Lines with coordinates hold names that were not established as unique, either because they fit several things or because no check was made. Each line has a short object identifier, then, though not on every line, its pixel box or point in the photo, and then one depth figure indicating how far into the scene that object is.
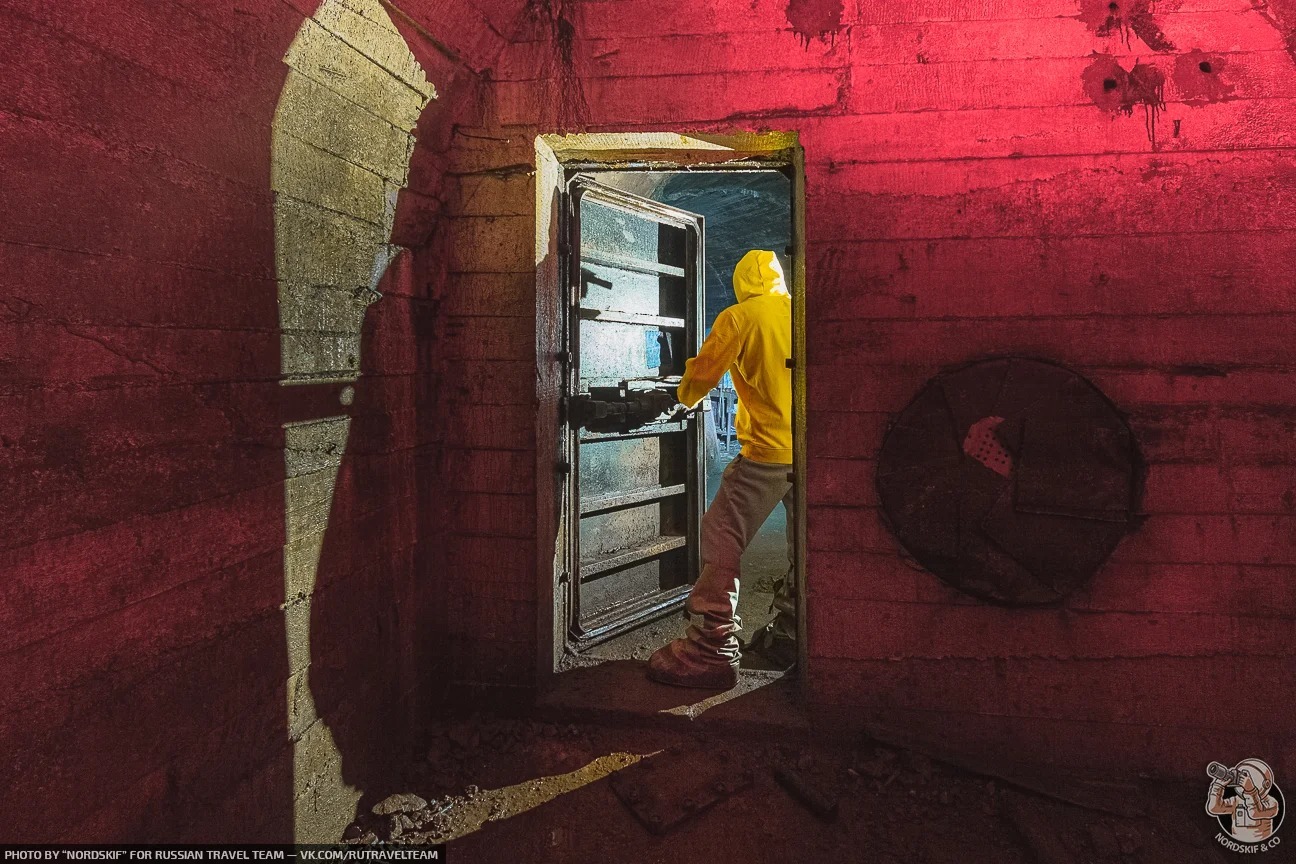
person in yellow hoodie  3.25
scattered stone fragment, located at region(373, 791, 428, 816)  2.42
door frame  2.81
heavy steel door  3.47
